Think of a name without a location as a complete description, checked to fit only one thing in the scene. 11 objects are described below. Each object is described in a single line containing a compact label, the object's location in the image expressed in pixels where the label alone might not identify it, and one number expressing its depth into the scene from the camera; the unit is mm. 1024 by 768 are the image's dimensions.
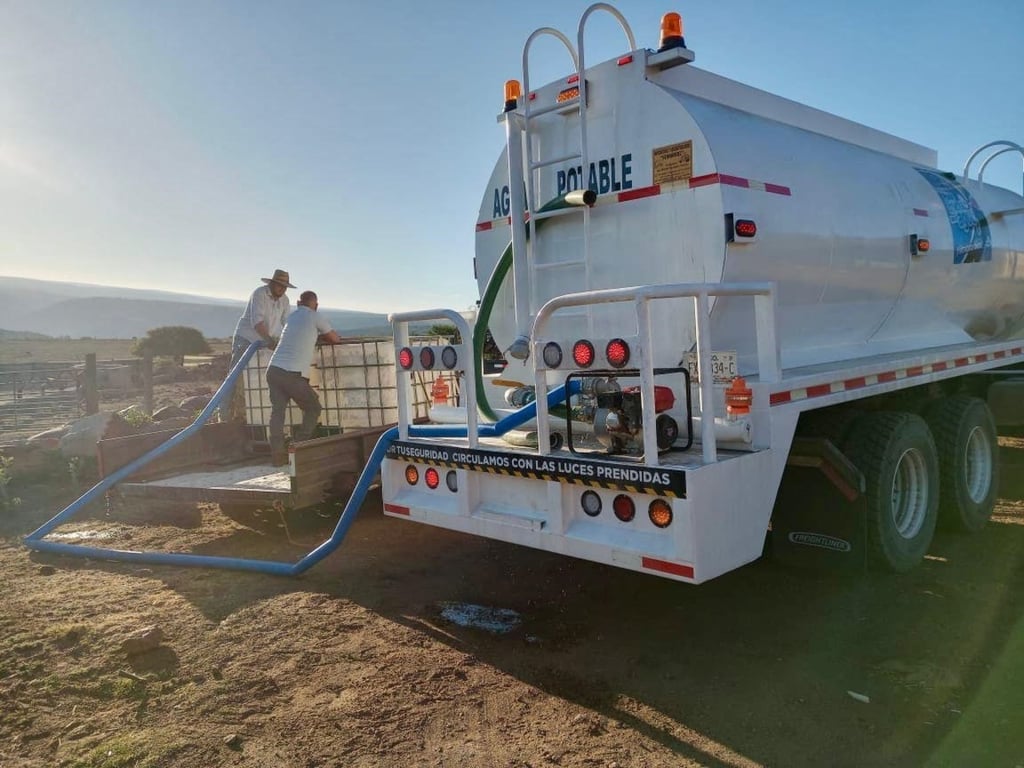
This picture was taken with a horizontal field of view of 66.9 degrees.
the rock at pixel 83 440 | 9875
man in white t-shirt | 6477
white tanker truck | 3525
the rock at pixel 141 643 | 4074
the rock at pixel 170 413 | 11084
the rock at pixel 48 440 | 10070
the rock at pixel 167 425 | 8109
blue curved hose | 4309
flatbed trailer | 5473
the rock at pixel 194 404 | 11773
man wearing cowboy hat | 7543
